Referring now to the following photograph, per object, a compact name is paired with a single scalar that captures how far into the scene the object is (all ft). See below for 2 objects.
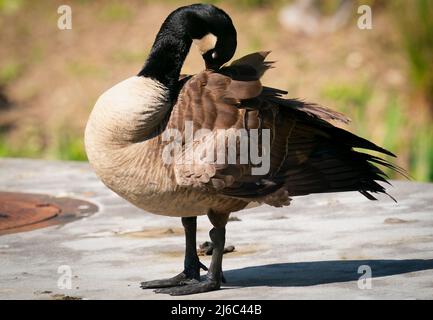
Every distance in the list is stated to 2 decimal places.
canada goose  14.48
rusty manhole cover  19.97
